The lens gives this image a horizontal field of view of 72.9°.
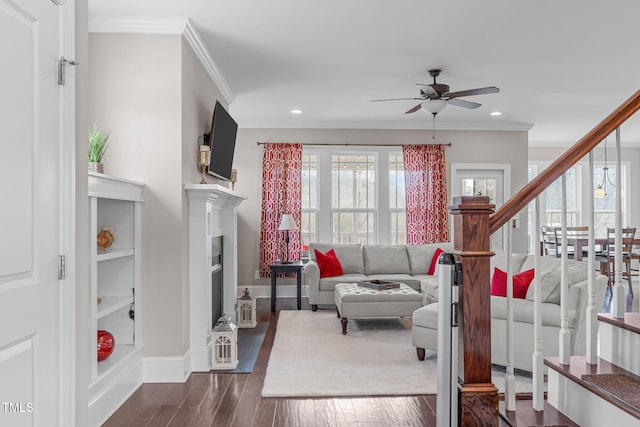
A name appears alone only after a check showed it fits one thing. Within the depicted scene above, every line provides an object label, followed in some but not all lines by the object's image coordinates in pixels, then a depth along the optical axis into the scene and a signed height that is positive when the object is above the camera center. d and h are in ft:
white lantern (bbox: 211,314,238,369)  11.65 -3.55
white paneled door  4.47 +0.03
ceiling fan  13.24 +3.87
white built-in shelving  9.61 -1.68
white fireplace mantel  11.46 -1.53
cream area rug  10.18 -4.07
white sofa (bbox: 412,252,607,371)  10.00 -2.43
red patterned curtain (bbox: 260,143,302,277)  22.08 +0.97
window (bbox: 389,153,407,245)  23.24 +0.25
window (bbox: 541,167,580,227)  28.37 +0.89
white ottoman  14.75 -3.04
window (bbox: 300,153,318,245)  22.99 +0.80
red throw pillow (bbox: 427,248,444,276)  19.79 -2.19
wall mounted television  13.07 +2.39
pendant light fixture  25.26 +1.90
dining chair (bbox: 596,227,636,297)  19.84 -1.90
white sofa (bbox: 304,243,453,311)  19.95 -2.07
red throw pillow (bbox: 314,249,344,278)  18.89 -2.16
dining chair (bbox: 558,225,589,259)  22.47 -1.10
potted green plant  9.39 +1.47
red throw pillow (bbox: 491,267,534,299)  11.16 -1.78
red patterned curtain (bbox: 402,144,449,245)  22.59 +1.19
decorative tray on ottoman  15.53 -2.52
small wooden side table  19.11 -2.46
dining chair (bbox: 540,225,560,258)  22.38 -1.39
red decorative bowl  9.43 -2.81
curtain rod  22.75 +3.74
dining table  20.21 -1.35
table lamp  20.30 -0.38
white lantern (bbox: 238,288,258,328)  16.49 -3.60
